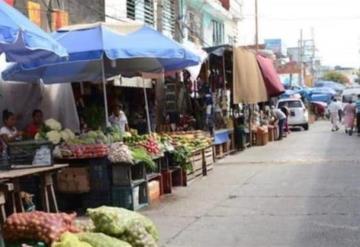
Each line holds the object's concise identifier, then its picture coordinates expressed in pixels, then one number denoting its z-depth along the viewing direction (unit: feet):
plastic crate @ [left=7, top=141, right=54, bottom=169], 25.44
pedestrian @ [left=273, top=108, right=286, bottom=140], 90.99
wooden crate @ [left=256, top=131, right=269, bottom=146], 78.22
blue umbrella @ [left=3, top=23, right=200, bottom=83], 32.78
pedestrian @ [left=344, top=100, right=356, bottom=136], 96.35
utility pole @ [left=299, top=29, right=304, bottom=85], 306.62
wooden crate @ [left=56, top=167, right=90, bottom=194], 32.86
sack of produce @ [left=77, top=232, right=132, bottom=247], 16.01
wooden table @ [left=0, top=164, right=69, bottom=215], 23.34
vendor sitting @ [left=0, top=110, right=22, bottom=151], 33.60
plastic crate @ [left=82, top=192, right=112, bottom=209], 32.91
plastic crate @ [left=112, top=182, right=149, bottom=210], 32.60
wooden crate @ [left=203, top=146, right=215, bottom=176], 47.75
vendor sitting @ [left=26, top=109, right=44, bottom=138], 37.04
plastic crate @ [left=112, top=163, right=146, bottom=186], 32.55
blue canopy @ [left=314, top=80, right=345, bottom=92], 252.91
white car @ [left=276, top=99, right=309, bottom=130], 114.42
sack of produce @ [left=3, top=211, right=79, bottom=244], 16.55
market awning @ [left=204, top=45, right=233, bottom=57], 62.80
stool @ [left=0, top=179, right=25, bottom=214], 24.41
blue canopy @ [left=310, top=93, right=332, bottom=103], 187.16
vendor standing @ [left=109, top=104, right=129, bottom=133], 46.14
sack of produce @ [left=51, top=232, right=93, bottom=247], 15.61
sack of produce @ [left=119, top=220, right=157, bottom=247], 17.22
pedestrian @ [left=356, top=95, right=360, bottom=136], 93.98
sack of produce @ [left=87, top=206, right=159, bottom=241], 17.16
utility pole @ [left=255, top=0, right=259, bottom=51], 146.72
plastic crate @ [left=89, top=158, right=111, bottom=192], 32.76
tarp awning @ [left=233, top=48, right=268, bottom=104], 63.57
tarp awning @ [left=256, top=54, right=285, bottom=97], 75.53
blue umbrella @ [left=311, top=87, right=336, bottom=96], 190.66
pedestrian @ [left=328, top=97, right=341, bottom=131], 107.99
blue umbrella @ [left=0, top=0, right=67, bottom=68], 21.16
